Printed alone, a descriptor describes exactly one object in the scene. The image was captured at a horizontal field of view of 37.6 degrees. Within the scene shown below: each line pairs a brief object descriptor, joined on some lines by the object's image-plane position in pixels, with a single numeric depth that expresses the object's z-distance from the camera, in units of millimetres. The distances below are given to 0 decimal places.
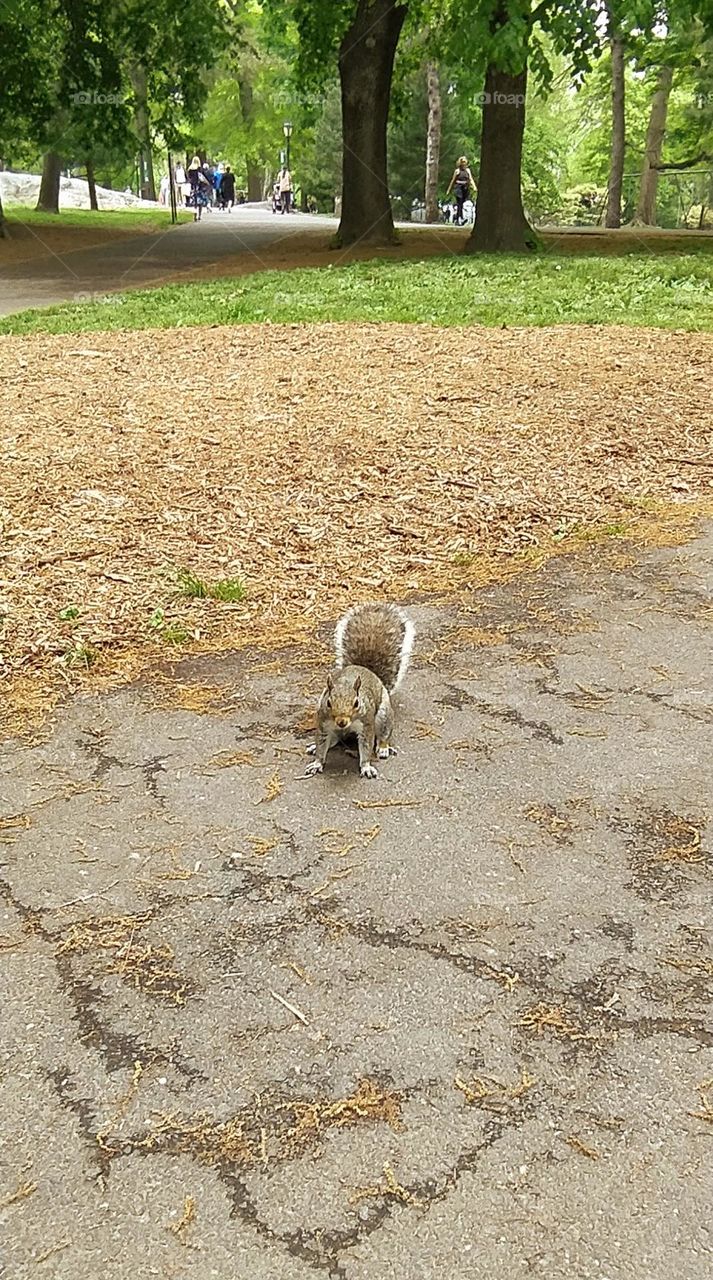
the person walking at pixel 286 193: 46722
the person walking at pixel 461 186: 31672
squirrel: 3406
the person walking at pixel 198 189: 37344
